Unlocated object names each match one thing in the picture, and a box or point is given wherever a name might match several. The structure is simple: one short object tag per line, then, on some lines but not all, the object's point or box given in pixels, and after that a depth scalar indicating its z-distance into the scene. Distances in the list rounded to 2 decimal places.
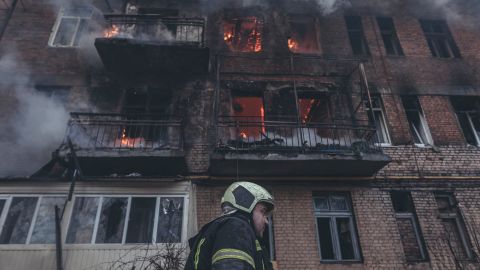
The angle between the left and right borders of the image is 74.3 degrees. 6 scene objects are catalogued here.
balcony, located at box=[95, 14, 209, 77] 9.38
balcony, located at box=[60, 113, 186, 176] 7.88
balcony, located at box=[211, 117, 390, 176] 7.99
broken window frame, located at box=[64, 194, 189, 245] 7.51
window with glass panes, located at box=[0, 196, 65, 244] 7.39
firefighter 2.21
